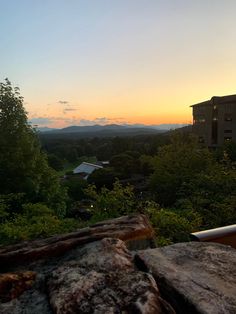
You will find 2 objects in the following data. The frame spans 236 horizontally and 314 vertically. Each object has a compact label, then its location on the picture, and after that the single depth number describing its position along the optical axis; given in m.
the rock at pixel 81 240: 2.35
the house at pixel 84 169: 36.94
